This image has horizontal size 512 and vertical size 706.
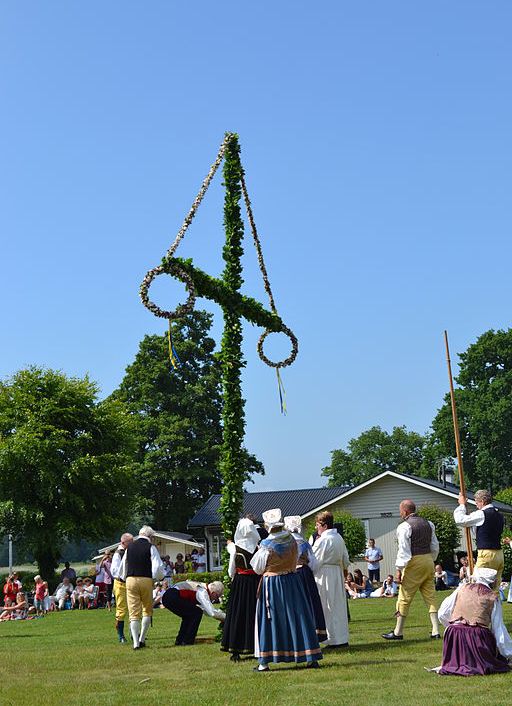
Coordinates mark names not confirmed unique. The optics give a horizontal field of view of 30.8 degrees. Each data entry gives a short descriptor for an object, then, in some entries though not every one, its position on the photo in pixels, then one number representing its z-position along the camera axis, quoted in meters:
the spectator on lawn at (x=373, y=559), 29.16
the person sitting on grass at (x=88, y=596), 32.19
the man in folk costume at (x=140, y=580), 14.23
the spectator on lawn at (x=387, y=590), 27.83
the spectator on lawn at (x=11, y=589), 29.02
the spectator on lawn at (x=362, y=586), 28.56
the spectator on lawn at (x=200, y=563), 41.69
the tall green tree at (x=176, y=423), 58.66
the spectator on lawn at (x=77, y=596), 32.19
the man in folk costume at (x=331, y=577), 13.11
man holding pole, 12.29
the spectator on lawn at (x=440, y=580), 27.61
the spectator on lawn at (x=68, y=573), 34.97
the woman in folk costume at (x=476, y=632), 9.85
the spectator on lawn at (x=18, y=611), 28.14
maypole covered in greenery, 14.14
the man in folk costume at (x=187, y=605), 14.85
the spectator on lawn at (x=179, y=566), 41.56
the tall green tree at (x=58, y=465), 43.31
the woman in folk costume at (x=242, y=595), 12.06
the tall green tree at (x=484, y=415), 64.19
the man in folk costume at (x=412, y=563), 13.38
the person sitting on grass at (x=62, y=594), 32.16
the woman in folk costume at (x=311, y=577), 12.48
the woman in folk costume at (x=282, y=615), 10.77
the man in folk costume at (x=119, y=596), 15.90
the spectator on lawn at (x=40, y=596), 29.64
